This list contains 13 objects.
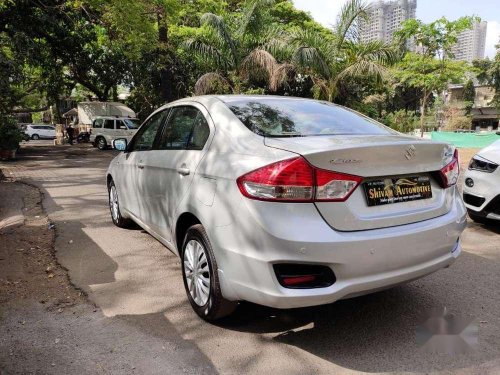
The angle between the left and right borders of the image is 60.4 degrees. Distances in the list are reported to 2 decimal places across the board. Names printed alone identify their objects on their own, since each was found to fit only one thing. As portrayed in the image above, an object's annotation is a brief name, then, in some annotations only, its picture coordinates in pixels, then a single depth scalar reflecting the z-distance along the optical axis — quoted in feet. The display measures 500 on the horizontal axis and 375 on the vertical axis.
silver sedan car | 8.14
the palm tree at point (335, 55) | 48.47
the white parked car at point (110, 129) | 73.92
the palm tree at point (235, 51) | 50.06
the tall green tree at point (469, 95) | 165.78
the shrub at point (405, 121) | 112.80
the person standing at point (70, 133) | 92.64
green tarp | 63.05
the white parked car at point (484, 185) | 16.24
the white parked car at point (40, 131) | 128.57
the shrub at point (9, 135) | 53.26
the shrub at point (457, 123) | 130.11
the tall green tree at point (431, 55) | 74.38
